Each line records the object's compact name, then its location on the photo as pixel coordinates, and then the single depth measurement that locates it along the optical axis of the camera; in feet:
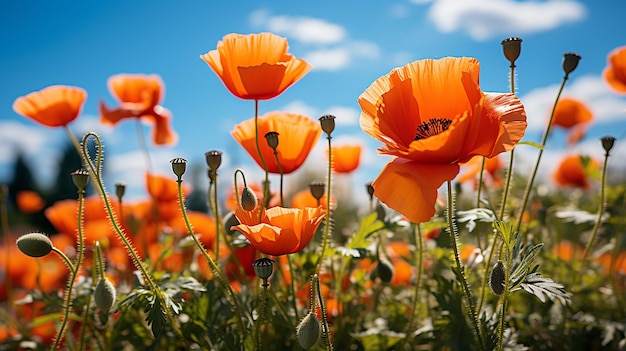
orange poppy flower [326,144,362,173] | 2.99
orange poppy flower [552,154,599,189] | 4.71
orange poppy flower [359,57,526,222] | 2.00
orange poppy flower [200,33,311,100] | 2.32
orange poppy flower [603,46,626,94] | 3.09
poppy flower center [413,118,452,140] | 2.15
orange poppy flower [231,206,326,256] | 2.10
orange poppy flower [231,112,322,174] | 2.46
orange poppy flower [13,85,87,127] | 2.87
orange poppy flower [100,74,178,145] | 3.39
